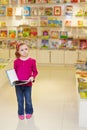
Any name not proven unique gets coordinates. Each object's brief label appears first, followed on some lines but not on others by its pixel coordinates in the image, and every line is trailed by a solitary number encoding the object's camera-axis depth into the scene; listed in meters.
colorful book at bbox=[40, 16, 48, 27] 8.54
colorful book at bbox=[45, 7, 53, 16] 8.41
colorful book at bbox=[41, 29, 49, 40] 8.62
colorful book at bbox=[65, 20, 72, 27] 8.41
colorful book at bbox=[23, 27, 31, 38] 8.65
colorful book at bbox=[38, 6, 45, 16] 8.45
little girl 3.90
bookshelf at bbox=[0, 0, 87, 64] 8.38
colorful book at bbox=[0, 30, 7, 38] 8.78
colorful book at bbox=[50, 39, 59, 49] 8.63
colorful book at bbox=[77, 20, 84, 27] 8.38
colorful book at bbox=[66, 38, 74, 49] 8.51
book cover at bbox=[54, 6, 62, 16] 8.39
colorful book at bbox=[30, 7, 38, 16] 8.48
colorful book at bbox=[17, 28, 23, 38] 8.71
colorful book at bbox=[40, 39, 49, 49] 8.68
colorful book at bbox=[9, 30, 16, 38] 8.73
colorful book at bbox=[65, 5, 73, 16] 8.34
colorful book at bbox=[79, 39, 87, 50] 8.44
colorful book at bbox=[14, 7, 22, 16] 8.53
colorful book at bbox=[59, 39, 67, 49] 8.55
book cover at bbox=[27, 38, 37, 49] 8.70
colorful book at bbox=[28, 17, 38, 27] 8.60
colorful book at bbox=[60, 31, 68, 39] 8.53
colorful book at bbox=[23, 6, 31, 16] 8.48
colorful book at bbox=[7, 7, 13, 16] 8.59
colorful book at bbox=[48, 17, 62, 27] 8.46
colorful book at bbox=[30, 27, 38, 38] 8.64
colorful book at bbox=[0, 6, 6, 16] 8.62
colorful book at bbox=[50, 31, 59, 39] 8.57
